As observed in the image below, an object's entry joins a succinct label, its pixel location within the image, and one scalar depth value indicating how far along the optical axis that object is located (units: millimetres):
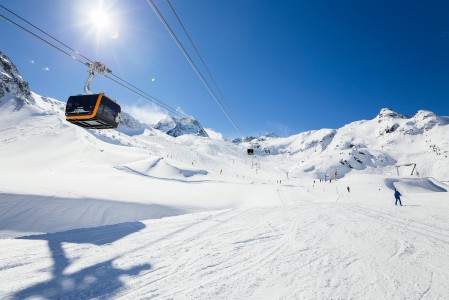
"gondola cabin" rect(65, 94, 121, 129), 12898
